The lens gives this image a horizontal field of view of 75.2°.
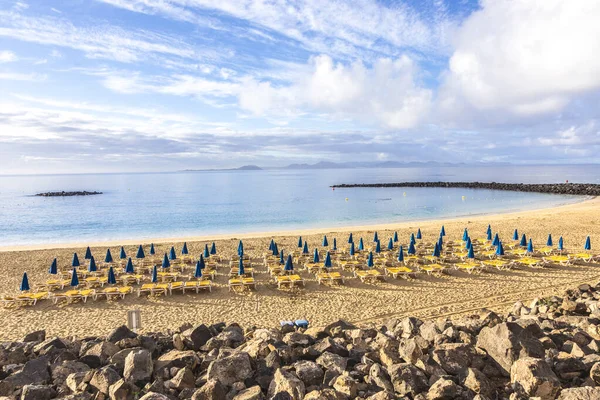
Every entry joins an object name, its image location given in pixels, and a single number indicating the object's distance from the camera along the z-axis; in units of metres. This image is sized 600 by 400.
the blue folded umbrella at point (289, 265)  16.71
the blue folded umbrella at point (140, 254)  20.27
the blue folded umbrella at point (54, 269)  17.27
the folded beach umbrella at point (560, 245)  19.58
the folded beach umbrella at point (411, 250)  19.31
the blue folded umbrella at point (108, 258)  19.81
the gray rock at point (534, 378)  5.26
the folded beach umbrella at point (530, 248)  18.78
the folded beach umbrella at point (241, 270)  16.61
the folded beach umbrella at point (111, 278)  15.65
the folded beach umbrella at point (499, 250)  18.86
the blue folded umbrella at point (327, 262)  17.00
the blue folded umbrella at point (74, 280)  15.13
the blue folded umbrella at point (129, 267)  16.94
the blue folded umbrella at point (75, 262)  18.50
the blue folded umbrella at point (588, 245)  19.36
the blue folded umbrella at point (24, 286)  14.75
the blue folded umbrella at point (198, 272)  16.17
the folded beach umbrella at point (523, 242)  20.66
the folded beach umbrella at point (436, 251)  18.47
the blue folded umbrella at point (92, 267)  17.44
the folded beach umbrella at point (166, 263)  17.62
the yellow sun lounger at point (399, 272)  16.70
